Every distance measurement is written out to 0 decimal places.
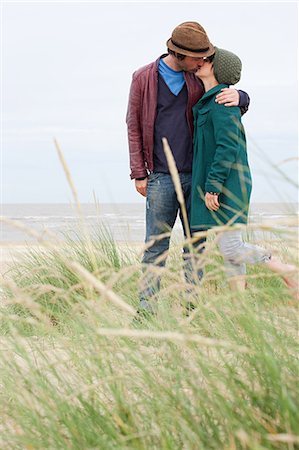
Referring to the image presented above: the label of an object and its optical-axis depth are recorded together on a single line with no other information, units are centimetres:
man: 612
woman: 579
